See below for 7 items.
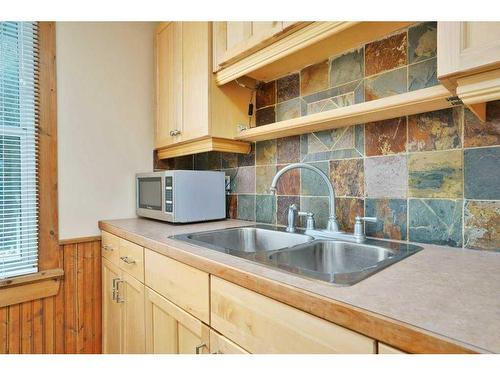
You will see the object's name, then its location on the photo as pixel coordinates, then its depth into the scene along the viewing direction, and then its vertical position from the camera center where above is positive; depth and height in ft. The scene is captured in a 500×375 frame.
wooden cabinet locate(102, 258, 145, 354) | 4.26 -2.12
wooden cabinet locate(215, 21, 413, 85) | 3.43 +1.91
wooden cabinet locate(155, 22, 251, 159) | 4.88 +1.60
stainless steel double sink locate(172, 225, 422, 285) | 2.45 -0.78
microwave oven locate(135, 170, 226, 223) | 5.08 -0.20
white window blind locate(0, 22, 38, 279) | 4.90 +0.66
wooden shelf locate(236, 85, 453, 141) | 2.87 +0.86
